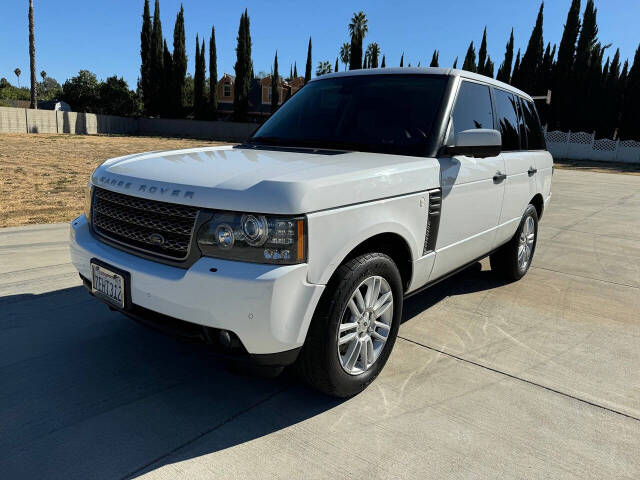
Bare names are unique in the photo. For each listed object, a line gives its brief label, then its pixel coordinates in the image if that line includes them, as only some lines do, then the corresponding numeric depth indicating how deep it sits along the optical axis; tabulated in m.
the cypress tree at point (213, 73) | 52.09
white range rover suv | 2.21
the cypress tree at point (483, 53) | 51.31
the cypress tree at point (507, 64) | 47.53
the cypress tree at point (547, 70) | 42.44
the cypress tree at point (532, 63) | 43.28
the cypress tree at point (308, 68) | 54.53
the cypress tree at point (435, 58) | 55.60
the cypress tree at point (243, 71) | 50.81
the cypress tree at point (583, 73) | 38.59
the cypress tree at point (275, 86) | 54.04
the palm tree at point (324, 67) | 77.69
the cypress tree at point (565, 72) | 39.97
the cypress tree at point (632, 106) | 36.22
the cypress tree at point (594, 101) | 37.84
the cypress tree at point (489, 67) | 50.22
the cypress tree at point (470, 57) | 53.47
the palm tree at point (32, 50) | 35.50
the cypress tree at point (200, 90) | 52.25
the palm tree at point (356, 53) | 46.44
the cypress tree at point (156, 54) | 50.31
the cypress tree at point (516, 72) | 45.06
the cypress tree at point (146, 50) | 51.22
